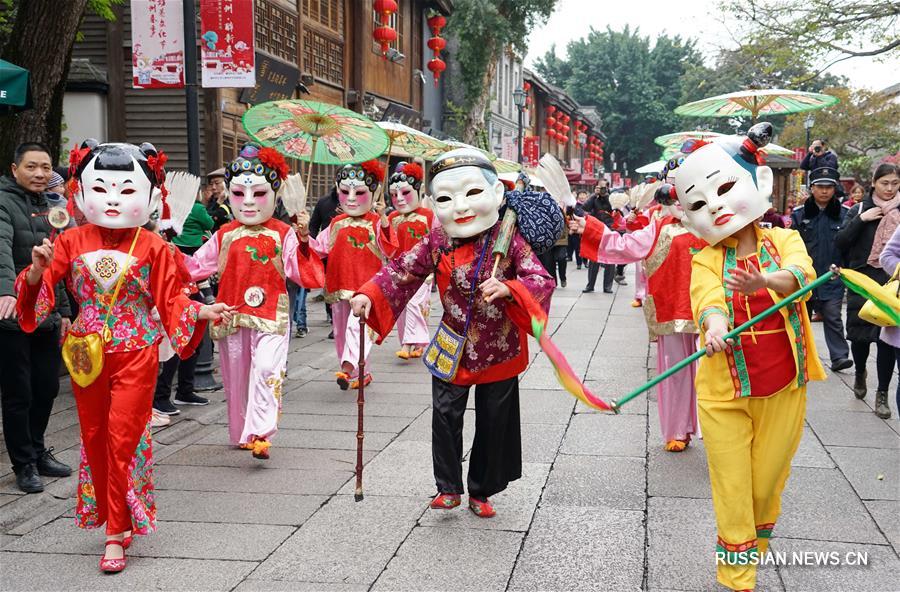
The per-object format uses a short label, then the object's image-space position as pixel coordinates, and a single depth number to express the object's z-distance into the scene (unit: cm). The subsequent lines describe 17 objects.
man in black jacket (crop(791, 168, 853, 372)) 886
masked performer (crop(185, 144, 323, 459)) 608
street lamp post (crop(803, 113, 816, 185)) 3065
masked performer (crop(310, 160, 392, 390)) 854
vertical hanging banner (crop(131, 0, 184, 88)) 827
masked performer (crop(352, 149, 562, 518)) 464
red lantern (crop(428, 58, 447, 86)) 2299
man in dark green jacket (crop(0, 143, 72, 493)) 517
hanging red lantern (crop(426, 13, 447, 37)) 2331
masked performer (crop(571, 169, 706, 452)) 608
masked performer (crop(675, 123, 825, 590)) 382
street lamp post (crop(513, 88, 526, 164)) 2629
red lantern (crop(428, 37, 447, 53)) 2280
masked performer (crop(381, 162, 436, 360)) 972
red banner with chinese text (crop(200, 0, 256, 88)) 842
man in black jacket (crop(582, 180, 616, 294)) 1656
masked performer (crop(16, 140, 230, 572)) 431
